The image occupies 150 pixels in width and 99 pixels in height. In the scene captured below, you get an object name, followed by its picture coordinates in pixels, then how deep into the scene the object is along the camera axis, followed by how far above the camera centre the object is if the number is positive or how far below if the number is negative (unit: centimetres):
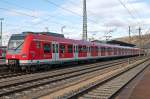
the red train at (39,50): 1179 -1
